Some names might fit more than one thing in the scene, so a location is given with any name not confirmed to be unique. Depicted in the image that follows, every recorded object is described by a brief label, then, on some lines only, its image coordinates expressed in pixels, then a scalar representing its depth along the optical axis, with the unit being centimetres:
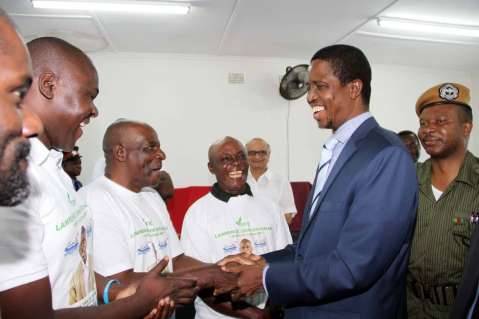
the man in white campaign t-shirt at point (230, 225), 239
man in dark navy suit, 156
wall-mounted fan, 576
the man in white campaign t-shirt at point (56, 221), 95
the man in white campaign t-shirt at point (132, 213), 181
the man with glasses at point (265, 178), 480
